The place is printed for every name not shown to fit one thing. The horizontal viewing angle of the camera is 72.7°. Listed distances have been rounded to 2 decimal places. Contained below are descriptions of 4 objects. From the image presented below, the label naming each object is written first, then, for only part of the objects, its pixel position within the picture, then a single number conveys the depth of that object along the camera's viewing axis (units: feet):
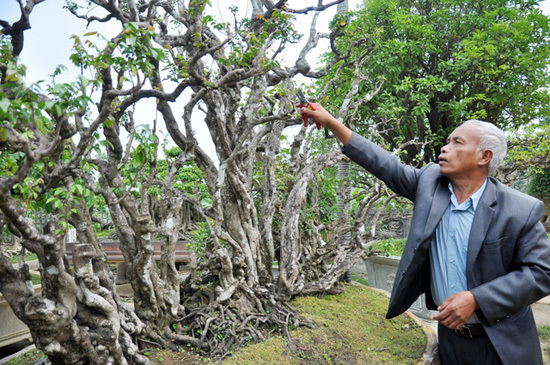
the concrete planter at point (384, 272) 21.11
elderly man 5.84
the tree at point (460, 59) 26.50
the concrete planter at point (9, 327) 15.30
